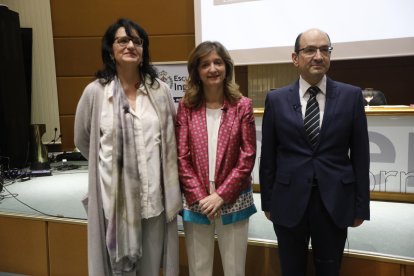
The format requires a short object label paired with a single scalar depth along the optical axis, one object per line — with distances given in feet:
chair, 10.19
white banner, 11.18
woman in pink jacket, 5.05
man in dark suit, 4.56
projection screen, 11.28
